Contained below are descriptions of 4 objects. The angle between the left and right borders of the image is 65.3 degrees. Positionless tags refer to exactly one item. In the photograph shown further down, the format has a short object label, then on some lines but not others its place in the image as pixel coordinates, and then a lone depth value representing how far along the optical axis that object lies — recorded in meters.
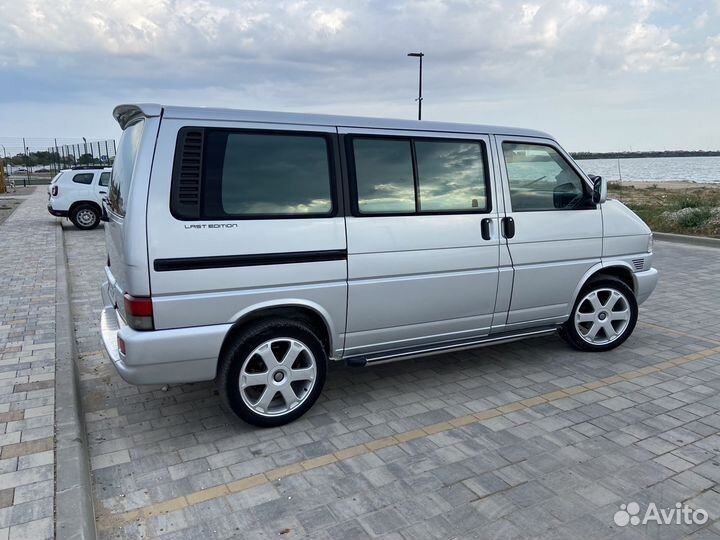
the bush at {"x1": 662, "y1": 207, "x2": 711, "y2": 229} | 12.96
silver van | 3.47
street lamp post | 25.88
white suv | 15.17
